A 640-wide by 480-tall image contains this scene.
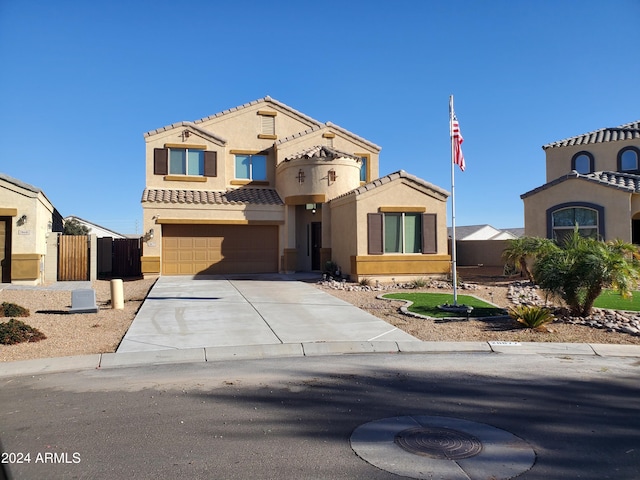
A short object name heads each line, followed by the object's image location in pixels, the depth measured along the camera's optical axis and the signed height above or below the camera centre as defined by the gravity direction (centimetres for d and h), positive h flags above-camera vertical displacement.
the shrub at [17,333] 927 -143
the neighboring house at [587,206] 1962 +191
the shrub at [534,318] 1062 -134
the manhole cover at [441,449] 423 -178
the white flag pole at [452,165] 1298 +230
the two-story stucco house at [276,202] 1941 +227
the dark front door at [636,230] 2325 +105
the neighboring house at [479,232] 4066 +184
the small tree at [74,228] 4244 +252
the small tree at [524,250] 1752 +14
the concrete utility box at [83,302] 1249 -111
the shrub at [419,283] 1814 -102
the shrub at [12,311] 1175 -125
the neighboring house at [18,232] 1852 +93
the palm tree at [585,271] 1085 -38
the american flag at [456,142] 1316 +293
